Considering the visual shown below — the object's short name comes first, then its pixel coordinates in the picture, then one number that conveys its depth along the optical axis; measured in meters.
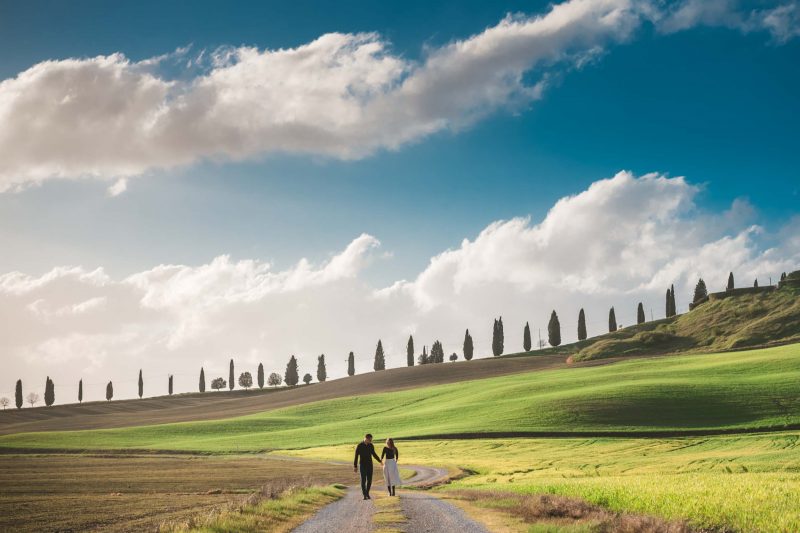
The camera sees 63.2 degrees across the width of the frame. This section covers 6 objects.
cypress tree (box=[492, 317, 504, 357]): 195.38
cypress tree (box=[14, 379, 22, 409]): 186.91
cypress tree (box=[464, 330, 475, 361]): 192.62
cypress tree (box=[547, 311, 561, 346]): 196.12
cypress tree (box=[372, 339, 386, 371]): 195.01
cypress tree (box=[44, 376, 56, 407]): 181.12
